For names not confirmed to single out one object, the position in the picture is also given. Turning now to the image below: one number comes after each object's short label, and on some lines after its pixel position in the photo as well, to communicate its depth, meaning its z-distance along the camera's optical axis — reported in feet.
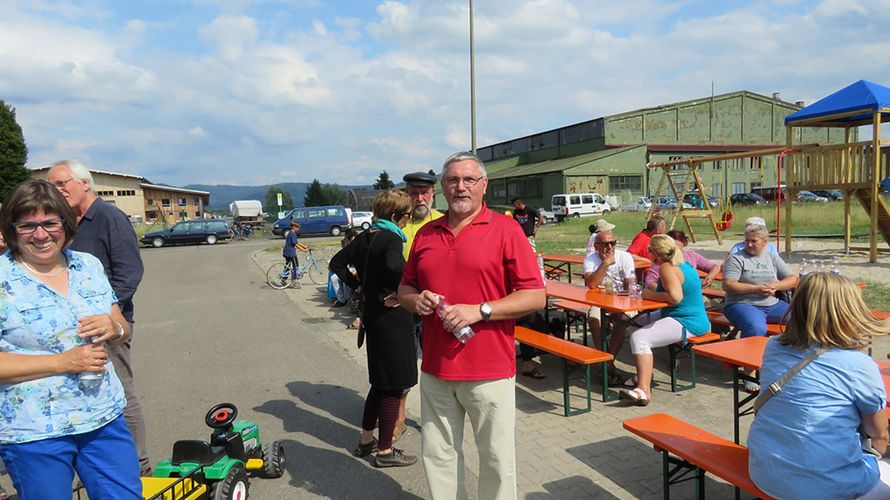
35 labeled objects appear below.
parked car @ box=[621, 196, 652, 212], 132.48
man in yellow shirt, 13.71
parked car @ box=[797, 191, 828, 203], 134.45
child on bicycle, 42.16
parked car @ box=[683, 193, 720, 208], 88.69
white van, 121.49
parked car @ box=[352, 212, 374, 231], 120.06
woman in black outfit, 12.08
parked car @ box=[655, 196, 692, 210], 113.19
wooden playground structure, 39.50
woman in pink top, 19.58
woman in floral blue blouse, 6.93
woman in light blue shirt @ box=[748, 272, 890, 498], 7.45
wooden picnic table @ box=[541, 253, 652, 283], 33.06
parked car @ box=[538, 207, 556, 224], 122.31
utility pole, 49.93
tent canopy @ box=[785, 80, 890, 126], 38.75
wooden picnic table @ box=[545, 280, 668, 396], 16.37
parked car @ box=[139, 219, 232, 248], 101.91
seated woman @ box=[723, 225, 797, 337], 17.28
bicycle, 42.68
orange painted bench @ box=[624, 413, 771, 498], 8.76
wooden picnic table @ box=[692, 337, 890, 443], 11.23
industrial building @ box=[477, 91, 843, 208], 147.02
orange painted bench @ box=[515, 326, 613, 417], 14.90
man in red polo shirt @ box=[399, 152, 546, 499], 8.52
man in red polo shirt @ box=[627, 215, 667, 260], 24.63
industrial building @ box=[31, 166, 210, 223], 185.16
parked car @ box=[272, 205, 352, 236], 109.91
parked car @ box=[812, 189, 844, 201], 139.90
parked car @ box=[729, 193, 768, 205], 130.93
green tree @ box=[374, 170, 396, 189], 262.14
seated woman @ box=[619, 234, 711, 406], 15.62
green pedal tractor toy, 9.79
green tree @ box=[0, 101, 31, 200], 123.95
